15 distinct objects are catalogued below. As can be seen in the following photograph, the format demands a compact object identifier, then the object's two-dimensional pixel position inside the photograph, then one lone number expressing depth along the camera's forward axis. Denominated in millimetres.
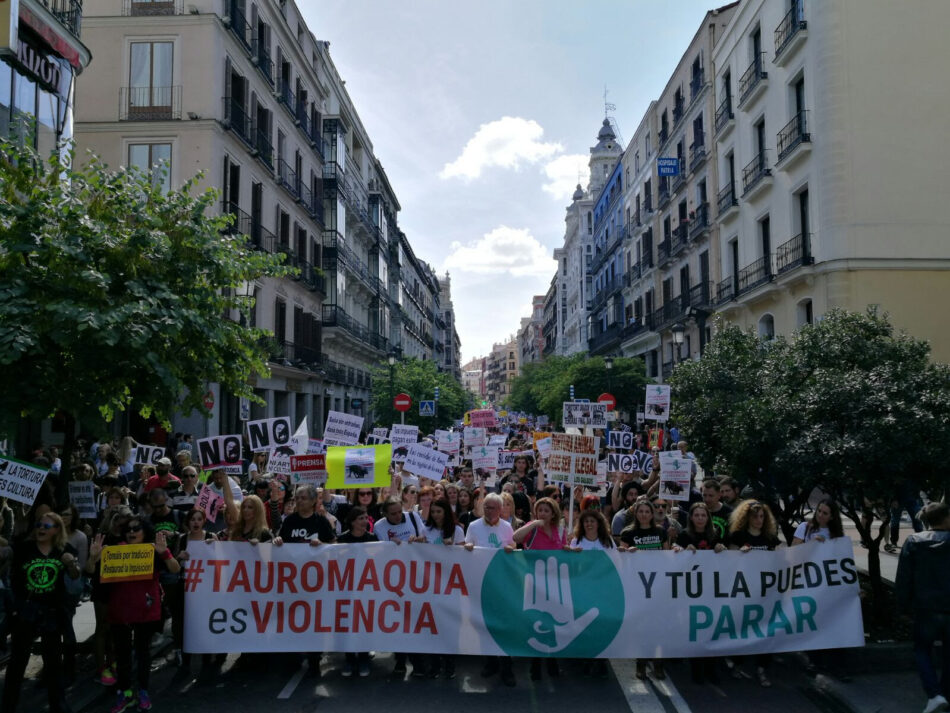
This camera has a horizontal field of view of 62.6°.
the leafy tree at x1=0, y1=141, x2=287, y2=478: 7246
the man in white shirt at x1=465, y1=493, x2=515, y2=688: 7496
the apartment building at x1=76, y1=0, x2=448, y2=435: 23656
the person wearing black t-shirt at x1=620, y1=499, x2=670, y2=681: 7418
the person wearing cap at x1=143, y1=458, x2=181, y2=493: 10078
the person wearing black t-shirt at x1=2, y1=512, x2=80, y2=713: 6059
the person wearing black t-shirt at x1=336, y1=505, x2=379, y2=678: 7207
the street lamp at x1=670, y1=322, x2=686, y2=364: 22362
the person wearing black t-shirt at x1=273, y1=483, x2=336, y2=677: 7395
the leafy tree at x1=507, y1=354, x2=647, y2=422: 36500
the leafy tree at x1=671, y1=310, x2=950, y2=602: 7844
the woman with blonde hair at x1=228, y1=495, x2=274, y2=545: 7359
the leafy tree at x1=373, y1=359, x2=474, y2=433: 36906
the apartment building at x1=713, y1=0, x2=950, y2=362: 20547
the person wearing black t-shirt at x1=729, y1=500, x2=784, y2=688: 7301
